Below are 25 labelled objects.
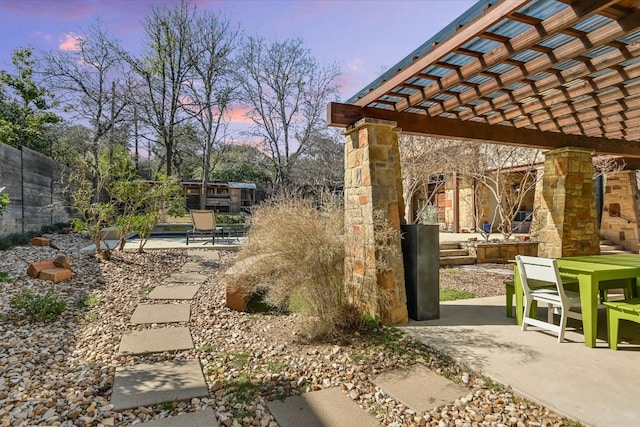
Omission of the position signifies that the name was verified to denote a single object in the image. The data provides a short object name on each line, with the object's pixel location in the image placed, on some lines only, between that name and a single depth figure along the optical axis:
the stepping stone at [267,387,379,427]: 2.00
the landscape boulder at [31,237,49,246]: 6.92
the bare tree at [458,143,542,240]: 8.93
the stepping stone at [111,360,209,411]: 2.20
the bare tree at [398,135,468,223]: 9.59
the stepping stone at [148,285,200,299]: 4.60
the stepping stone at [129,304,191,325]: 3.76
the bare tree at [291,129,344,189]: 16.78
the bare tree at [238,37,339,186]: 16.30
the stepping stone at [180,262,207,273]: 6.17
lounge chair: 9.23
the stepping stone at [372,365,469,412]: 2.19
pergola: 2.68
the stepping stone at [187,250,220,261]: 7.27
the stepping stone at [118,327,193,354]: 3.02
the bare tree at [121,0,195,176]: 14.49
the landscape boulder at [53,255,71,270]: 5.11
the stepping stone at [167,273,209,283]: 5.47
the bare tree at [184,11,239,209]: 14.90
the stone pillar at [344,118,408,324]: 3.61
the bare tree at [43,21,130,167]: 13.94
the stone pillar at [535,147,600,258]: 5.97
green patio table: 2.93
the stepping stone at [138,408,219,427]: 1.94
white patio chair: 3.04
